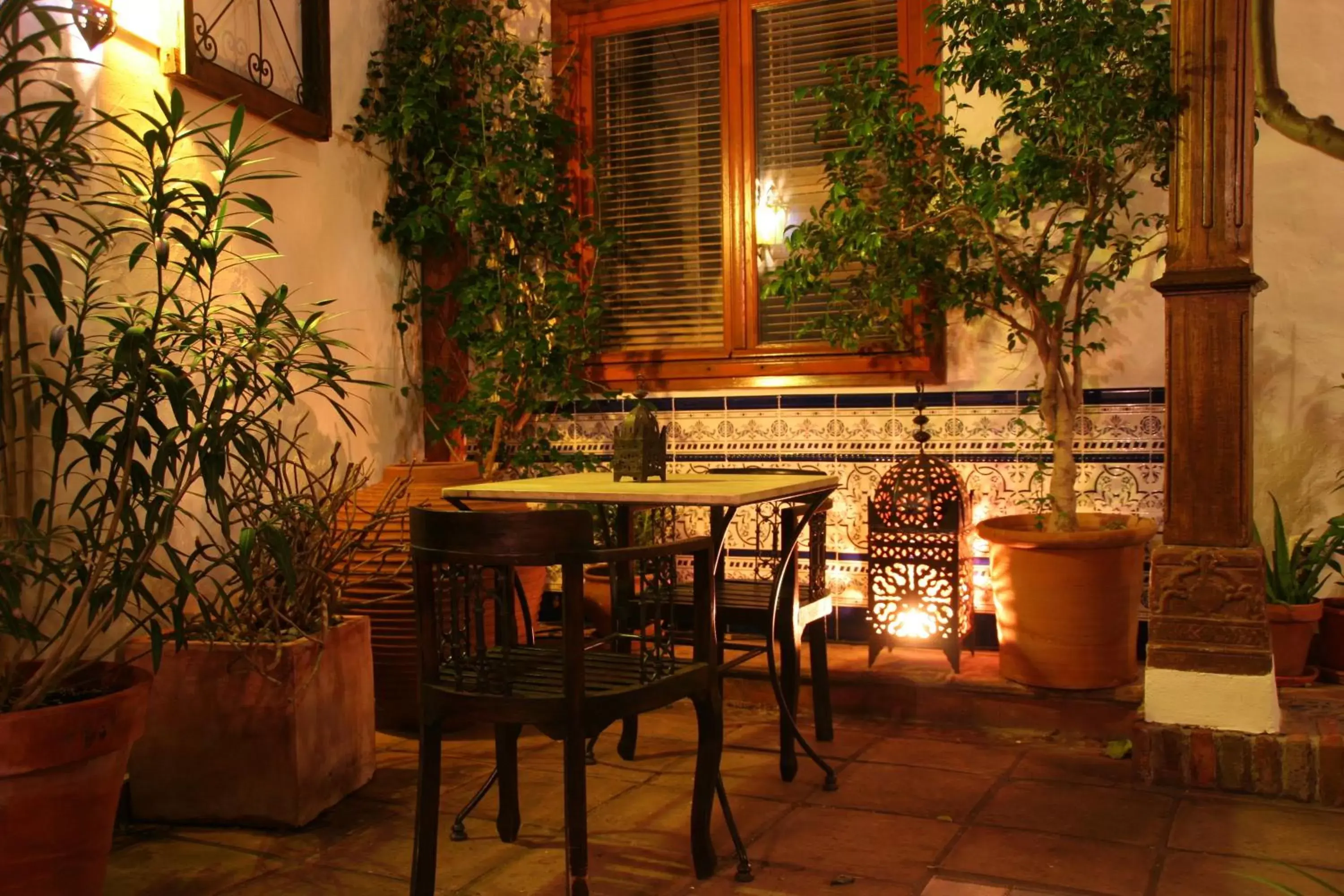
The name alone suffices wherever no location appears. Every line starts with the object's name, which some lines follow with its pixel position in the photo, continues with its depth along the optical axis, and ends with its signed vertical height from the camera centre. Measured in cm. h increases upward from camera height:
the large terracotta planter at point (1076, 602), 390 -65
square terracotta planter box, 315 -88
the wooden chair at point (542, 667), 238 -56
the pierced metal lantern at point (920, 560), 436 -56
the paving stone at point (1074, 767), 349 -111
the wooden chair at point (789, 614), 342 -60
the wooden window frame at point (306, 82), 379 +119
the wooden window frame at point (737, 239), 479 +79
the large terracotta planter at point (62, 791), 235 -77
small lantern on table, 335 -9
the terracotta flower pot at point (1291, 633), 385 -75
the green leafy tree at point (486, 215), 493 +88
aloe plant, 394 -54
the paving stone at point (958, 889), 264 -109
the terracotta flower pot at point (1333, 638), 399 -79
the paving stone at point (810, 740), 381 -111
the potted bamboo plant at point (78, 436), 242 -3
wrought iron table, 284 -20
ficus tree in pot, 382 +70
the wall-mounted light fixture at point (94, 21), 278 +111
